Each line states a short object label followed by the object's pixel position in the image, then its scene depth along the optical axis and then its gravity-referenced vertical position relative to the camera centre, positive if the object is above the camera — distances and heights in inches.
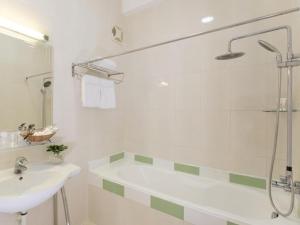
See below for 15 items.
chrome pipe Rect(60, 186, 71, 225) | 54.6 -30.0
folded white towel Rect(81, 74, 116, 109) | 65.9 +7.0
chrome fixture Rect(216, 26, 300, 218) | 43.1 -1.0
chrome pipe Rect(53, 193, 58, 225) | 60.7 -34.0
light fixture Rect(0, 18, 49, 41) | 49.4 +23.5
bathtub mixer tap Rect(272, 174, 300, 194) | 46.5 -19.1
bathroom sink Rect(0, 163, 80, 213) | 35.1 -17.4
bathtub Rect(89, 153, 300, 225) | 44.3 -26.6
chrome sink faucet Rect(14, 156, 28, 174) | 46.9 -14.5
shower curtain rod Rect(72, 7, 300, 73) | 35.2 +19.5
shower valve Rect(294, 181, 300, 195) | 47.5 -19.9
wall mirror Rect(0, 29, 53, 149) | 49.4 +7.3
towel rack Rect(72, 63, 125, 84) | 67.2 +16.6
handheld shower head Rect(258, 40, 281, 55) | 43.3 +15.7
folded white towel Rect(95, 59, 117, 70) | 69.5 +18.3
